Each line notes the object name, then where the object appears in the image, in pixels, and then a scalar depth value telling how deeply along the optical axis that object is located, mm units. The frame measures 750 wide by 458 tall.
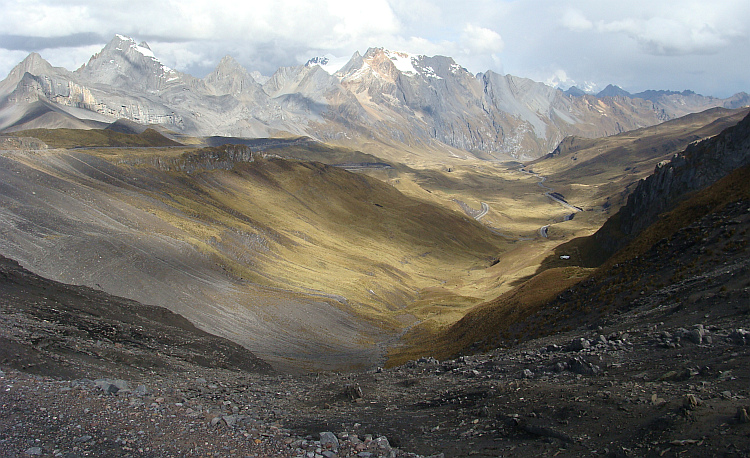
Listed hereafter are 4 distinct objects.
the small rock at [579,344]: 24594
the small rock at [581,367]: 20891
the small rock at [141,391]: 20994
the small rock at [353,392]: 26131
